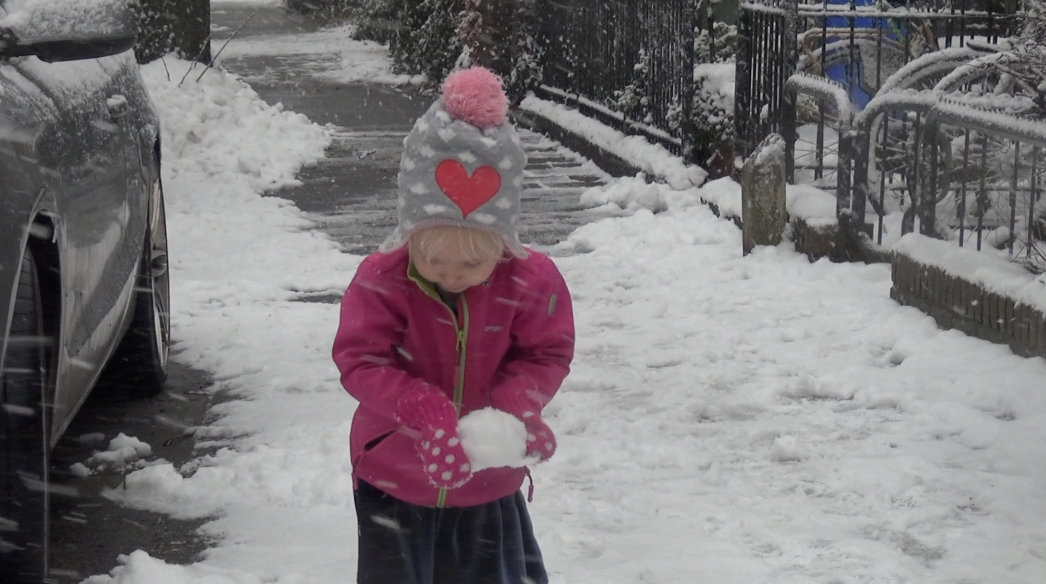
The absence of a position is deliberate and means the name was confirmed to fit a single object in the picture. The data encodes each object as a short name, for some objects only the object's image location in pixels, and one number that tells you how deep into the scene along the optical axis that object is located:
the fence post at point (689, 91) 9.51
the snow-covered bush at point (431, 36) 16.62
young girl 2.60
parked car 3.24
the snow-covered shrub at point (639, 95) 10.78
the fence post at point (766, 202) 7.53
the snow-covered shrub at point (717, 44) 10.42
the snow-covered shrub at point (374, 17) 20.45
